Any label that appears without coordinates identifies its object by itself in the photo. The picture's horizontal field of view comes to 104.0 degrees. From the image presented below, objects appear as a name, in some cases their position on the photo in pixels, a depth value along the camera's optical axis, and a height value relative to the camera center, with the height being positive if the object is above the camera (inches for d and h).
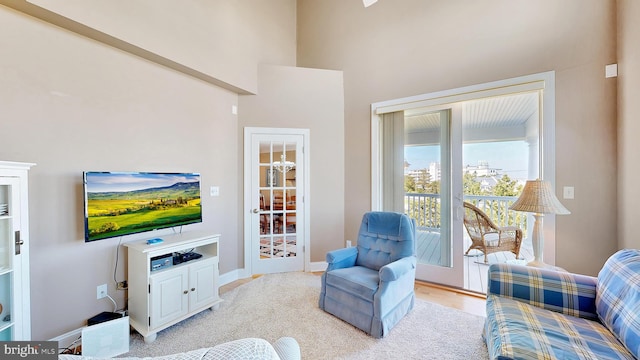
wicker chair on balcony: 144.0 -34.5
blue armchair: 82.4 -36.3
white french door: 137.6 -12.1
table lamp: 80.7 -9.6
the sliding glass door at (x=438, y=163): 100.9 +6.8
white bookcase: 59.5 -18.1
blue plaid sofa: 49.5 -34.0
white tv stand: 81.3 -37.4
